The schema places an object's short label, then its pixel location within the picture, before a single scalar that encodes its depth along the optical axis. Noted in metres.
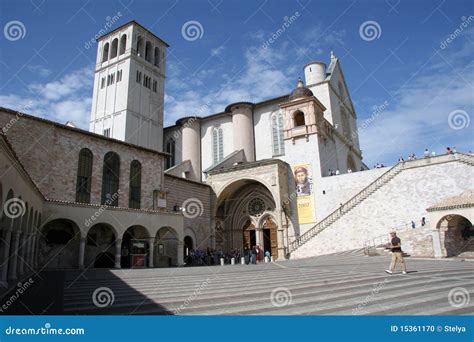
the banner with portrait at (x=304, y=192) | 26.02
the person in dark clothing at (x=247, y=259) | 24.27
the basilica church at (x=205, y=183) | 16.86
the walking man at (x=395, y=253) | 9.69
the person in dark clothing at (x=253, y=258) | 22.44
